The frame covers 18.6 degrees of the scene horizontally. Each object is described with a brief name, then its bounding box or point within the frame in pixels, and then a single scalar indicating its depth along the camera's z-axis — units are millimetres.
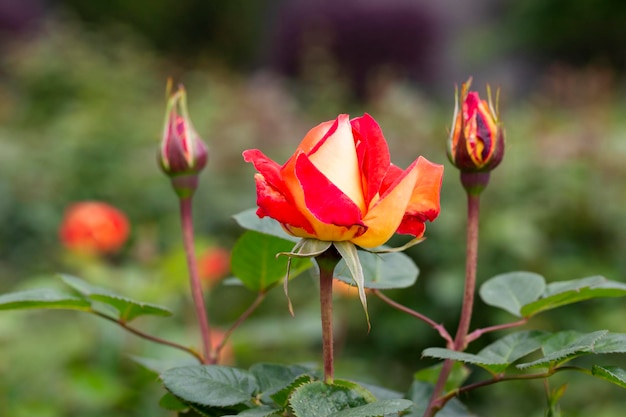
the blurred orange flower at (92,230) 1743
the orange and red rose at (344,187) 621
